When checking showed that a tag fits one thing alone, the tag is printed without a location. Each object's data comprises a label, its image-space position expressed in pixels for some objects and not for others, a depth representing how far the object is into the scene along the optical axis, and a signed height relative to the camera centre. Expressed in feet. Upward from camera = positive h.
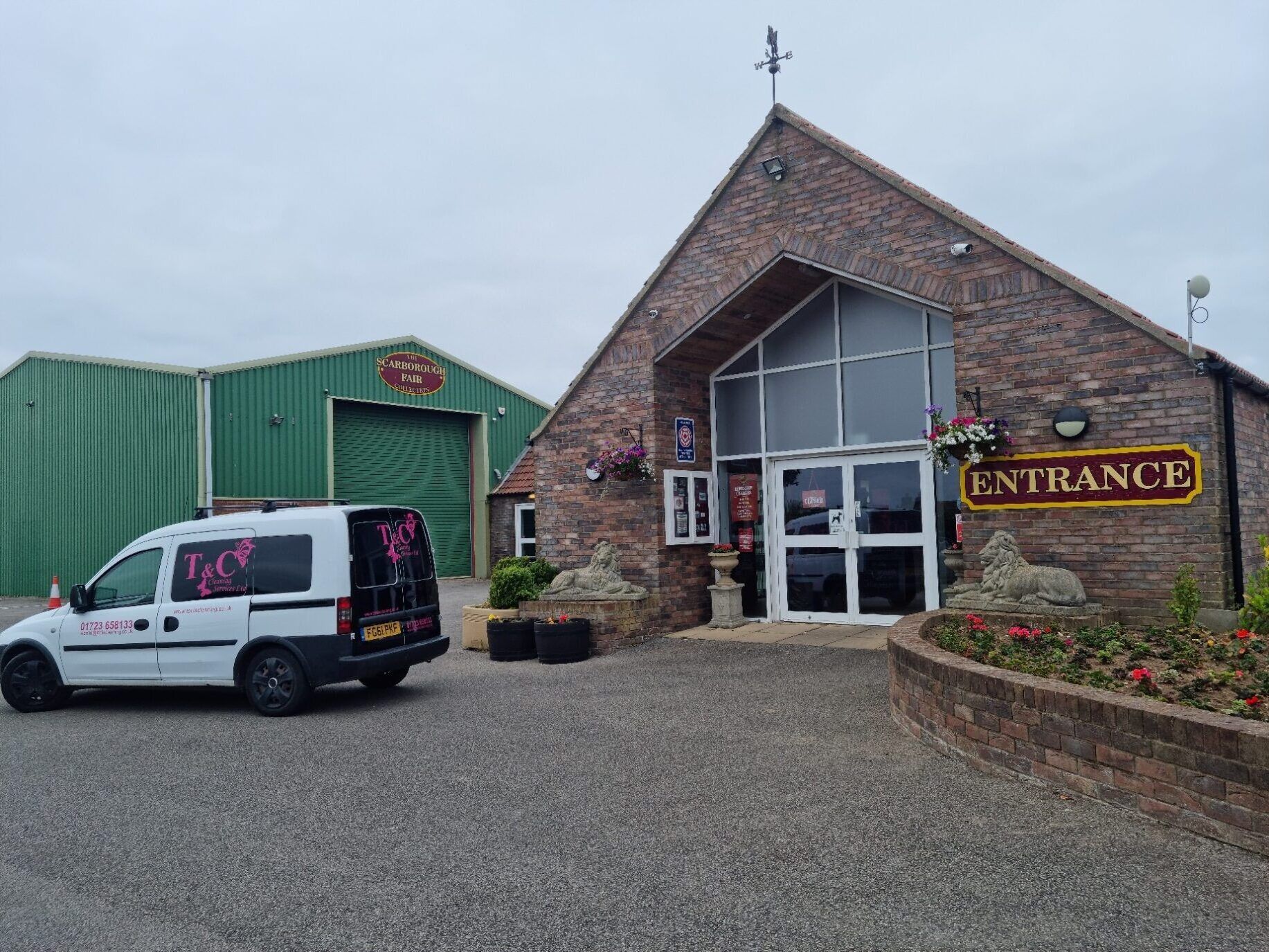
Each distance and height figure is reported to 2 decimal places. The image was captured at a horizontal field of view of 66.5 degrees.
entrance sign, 29.14 +0.89
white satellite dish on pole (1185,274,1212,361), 28.60 +6.24
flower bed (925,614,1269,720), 17.29 -3.29
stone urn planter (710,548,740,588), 41.65 -2.01
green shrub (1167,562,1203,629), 27.17 -2.76
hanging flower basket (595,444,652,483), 40.19 +2.31
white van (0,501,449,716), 27.71 -2.49
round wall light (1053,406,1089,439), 30.66 +2.68
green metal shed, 74.08 +7.15
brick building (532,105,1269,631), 29.84 +3.90
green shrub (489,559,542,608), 41.27 -2.79
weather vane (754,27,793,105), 40.16 +19.04
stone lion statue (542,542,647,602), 39.65 -2.66
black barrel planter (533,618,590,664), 36.22 -4.49
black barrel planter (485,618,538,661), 37.73 -4.56
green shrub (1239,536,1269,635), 20.75 -2.25
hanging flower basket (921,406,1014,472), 31.78 +2.34
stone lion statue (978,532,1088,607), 29.81 -2.25
